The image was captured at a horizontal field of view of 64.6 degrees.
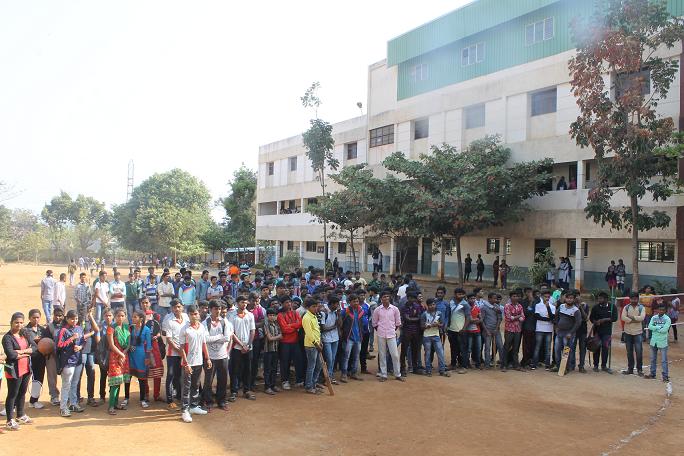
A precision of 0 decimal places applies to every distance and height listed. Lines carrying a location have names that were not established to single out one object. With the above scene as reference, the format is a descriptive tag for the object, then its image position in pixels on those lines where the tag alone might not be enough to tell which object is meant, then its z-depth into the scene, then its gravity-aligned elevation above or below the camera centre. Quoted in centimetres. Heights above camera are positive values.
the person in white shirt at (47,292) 1356 -126
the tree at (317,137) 2645 +551
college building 2178 +657
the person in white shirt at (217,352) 771 -152
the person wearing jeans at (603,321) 1044 -123
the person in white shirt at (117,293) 1192 -112
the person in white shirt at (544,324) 1060 -136
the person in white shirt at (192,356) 735 -151
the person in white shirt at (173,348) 748 -142
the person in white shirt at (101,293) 1230 -113
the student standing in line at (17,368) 671 -159
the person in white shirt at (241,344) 816 -146
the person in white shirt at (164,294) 1258 -115
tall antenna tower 6769 +763
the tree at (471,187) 2081 +267
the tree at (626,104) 1623 +476
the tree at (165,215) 5212 +300
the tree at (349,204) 2383 +210
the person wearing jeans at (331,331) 905 -138
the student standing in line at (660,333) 985 -137
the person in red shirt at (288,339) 873 -147
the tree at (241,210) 4853 +331
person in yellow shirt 873 -149
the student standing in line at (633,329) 1015 -136
